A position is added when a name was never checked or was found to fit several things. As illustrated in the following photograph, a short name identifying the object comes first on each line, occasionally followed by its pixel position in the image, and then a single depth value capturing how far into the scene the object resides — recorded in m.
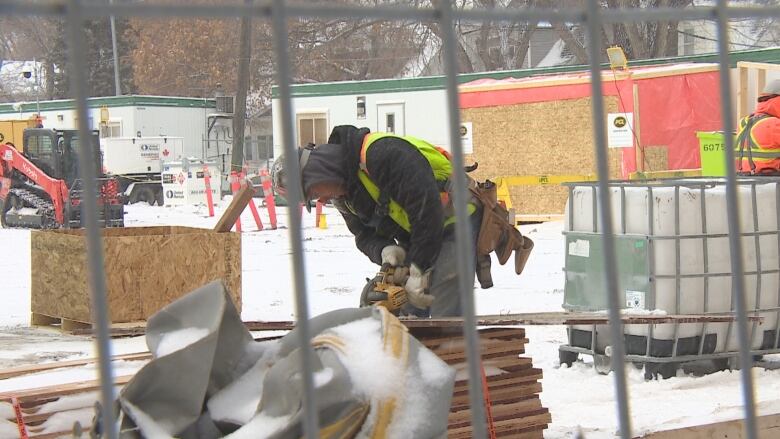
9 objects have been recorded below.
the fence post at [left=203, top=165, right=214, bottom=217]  25.06
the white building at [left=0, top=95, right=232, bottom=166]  37.03
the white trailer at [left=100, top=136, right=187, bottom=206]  31.75
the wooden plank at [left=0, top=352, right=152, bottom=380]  4.70
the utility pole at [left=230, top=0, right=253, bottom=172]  30.12
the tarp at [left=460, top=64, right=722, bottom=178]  17.56
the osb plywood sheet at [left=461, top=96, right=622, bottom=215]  18.39
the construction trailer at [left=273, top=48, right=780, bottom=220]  17.59
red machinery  21.52
